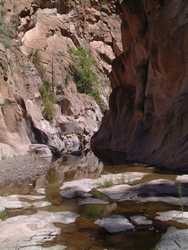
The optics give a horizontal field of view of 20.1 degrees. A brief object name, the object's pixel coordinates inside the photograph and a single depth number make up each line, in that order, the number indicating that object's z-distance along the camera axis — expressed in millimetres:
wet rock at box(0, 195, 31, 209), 11196
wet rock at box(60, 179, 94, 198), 12661
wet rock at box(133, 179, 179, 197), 11945
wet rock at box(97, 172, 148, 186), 14359
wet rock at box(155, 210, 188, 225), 9297
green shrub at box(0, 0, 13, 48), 34062
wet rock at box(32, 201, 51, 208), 11262
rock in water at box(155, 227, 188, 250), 7445
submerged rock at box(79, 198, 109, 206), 11317
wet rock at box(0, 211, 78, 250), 8070
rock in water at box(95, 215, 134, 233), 8717
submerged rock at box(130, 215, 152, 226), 9078
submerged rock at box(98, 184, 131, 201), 12052
